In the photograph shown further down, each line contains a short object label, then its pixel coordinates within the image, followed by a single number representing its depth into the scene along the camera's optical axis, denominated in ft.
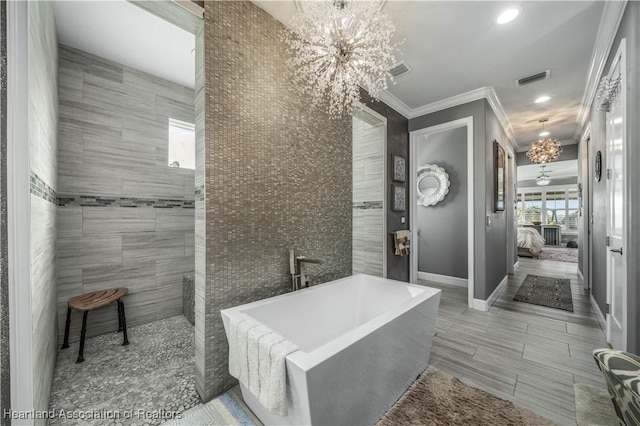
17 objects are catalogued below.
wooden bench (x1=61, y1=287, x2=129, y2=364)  6.54
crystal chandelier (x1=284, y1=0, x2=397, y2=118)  5.22
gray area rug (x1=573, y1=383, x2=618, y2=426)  4.82
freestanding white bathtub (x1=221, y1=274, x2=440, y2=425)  3.43
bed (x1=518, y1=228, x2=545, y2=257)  22.22
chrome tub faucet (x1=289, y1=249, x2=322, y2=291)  6.66
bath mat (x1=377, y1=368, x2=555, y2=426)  4.76
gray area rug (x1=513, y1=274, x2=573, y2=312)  11.11
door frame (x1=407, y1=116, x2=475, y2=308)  10.81
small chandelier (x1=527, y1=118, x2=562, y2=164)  14.64
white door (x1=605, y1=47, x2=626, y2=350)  5.93
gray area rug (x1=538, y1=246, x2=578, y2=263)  21.59
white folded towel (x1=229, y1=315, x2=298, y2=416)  3.52
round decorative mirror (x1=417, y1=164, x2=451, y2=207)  14.80
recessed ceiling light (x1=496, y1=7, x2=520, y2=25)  6.35
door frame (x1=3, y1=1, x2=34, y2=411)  3.08
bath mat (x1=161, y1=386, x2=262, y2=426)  4.71
